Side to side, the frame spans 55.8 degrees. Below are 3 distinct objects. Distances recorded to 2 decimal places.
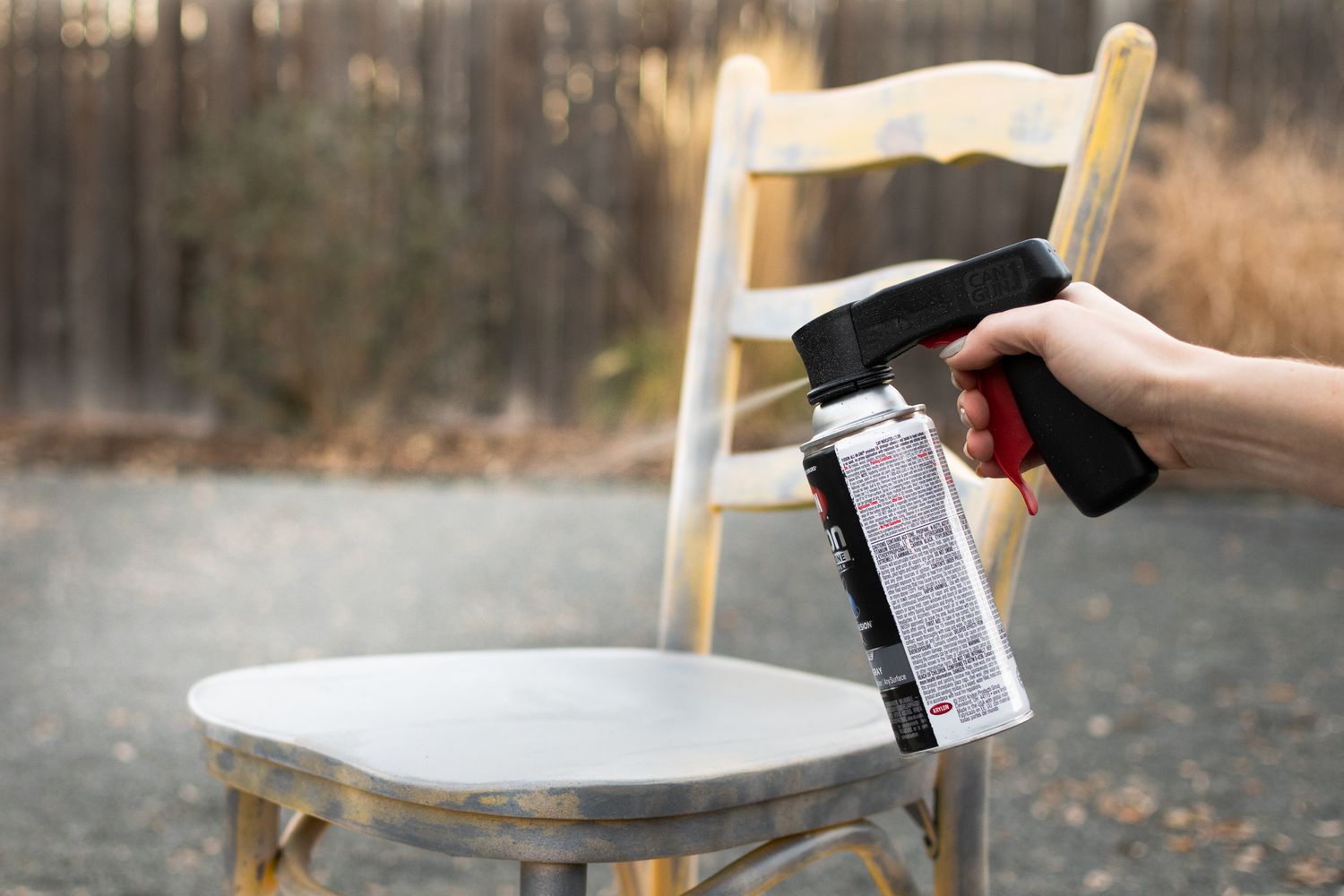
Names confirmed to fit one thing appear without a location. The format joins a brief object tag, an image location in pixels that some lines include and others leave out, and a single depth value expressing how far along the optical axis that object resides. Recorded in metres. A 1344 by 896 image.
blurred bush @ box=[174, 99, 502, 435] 4.95
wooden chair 0.70
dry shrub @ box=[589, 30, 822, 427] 4.73
